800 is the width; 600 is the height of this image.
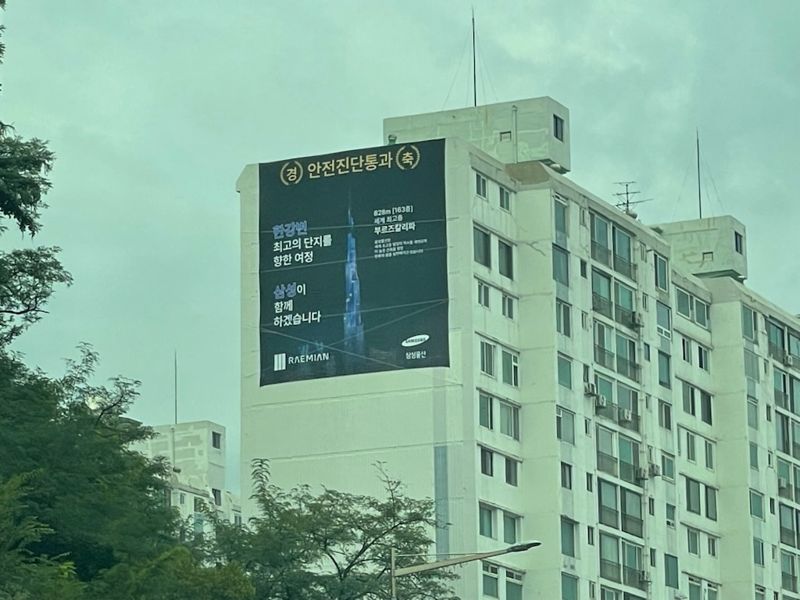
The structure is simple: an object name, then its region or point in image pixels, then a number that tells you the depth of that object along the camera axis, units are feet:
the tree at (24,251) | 171.83
